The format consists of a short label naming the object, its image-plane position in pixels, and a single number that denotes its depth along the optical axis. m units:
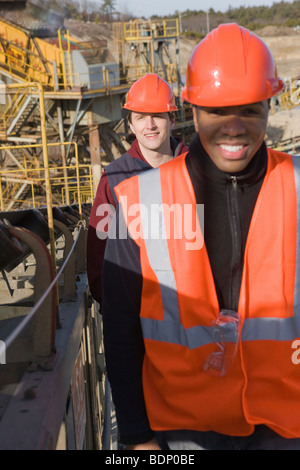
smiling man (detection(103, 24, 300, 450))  2.18
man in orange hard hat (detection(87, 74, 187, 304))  3.71
